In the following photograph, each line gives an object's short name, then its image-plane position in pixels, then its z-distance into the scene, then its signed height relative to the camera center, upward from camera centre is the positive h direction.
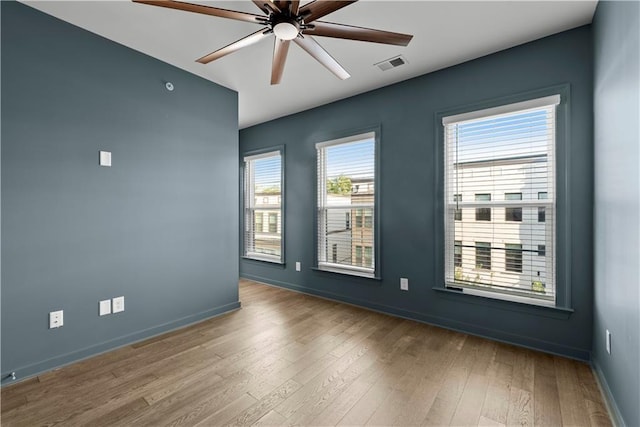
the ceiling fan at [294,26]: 1.69 +1.18
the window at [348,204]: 3.76 +0.10
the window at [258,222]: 5.10 -0.18
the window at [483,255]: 2.87 -0.42
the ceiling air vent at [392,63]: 2.88 +1.50
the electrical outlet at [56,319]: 2.25 -0.83
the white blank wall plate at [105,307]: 2.52 -0.82
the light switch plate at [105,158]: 2.53 +0.45
